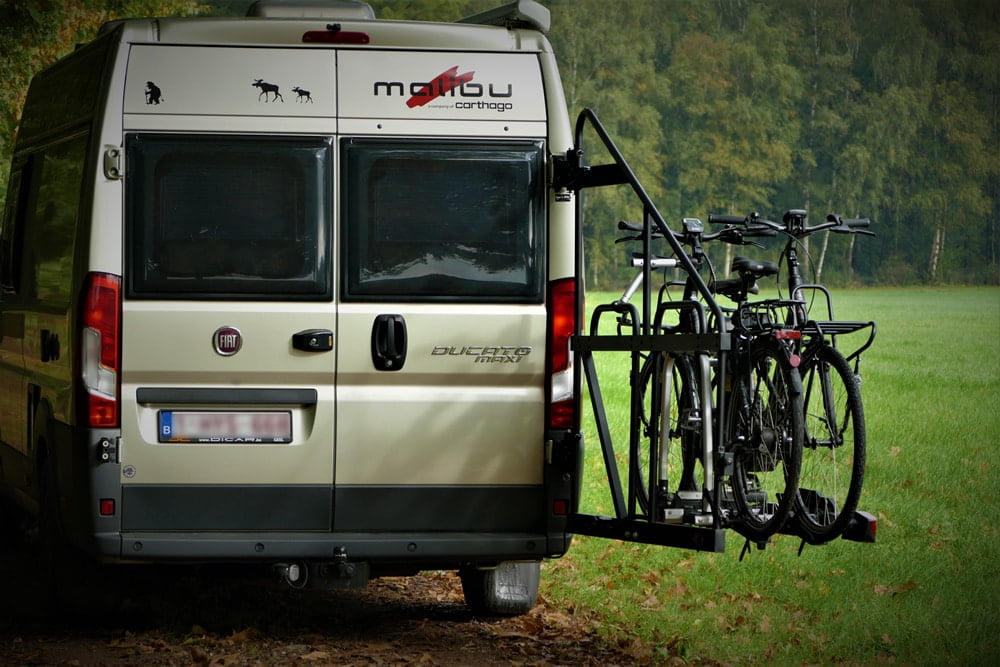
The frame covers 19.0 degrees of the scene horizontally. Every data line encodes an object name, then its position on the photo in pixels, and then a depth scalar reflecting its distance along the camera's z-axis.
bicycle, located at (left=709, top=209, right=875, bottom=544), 12.17
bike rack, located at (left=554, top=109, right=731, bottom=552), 12.23
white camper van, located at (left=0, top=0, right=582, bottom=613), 12.89
